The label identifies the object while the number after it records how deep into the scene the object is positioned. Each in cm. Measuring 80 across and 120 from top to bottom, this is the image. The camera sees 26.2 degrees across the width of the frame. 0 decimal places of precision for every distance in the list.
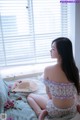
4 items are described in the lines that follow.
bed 146
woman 143
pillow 156
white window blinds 234
